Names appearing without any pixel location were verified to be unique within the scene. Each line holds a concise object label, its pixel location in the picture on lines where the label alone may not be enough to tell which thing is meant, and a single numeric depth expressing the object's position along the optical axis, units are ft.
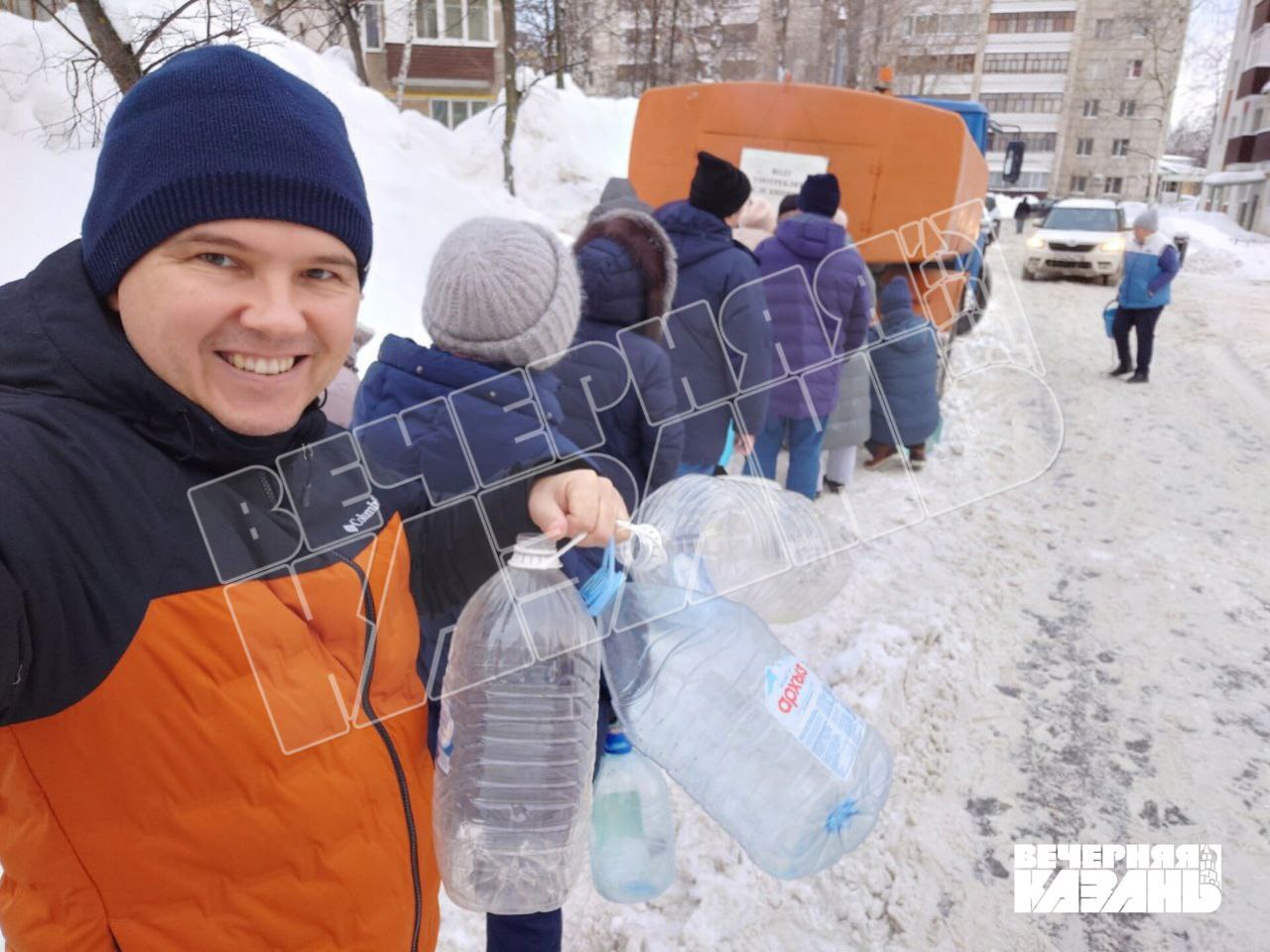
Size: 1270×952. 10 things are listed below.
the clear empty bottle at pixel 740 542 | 6.34
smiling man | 3.10
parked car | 46.91
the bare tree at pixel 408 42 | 47.26
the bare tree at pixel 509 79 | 44.23
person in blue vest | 26.86
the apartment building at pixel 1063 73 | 134.82
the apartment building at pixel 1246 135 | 108.47
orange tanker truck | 20.93
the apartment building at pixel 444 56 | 75.82
